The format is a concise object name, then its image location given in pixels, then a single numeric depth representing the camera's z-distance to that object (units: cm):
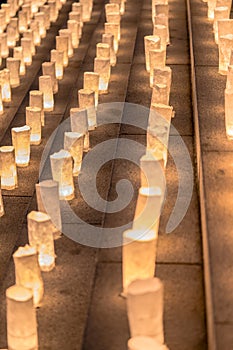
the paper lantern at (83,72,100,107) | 716
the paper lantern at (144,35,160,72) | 752
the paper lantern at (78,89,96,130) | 685
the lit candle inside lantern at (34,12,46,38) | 922
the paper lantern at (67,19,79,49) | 871
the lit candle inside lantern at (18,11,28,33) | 957
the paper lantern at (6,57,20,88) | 805
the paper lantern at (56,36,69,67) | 830
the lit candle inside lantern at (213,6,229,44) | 786
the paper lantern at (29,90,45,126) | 715
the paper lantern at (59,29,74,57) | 850
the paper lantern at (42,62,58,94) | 778
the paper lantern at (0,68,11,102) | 772
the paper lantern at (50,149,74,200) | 578
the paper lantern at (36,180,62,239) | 535
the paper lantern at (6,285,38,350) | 424
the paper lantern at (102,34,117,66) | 794
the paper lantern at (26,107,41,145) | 685
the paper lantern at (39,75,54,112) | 733
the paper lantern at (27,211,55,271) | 503
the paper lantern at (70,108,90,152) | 652
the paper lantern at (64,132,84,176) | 611
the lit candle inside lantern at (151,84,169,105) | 642
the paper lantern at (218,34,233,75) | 684
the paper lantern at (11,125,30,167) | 643
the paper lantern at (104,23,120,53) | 841
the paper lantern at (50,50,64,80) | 805
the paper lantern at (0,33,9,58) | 876
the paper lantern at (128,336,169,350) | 380
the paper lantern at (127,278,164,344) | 404
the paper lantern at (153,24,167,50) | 779
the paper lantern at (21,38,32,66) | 854
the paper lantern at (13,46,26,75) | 833
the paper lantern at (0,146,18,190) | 615
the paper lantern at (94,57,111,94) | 745
